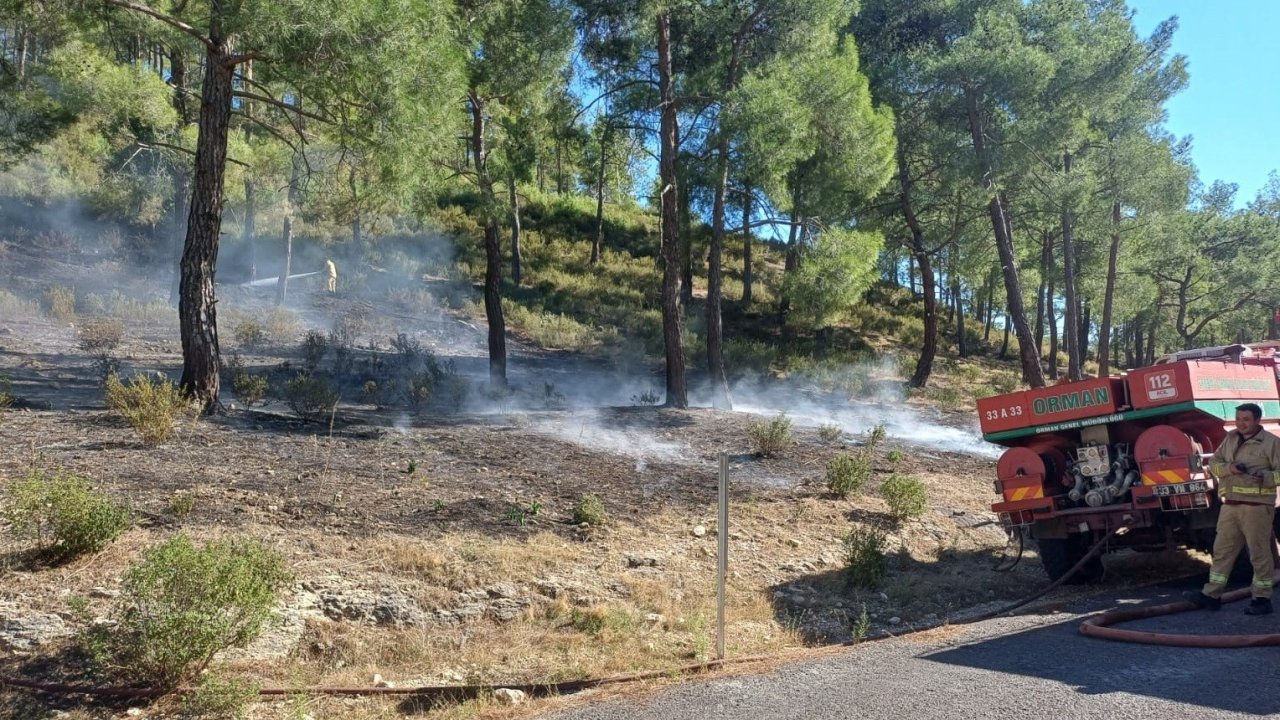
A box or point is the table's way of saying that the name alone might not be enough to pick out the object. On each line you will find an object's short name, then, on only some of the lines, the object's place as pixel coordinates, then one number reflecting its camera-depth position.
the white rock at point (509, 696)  5.28
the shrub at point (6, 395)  9.20
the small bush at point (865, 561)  8.18
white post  5.80
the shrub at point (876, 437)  13.35
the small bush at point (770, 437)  12.52
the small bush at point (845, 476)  10.64
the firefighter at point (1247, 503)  6.67
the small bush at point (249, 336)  18.19
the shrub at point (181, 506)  6.80
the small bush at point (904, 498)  10.11
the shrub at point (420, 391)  13.62
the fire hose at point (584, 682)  4.81
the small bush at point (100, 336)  15.52
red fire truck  7.59
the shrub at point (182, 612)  4.78
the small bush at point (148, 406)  8.79
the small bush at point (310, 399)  11.59
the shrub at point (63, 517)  5.66
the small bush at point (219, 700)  4.75
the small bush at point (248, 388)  11.62
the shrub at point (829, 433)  14.24
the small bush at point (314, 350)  16.45
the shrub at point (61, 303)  18.83
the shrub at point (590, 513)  8.34
